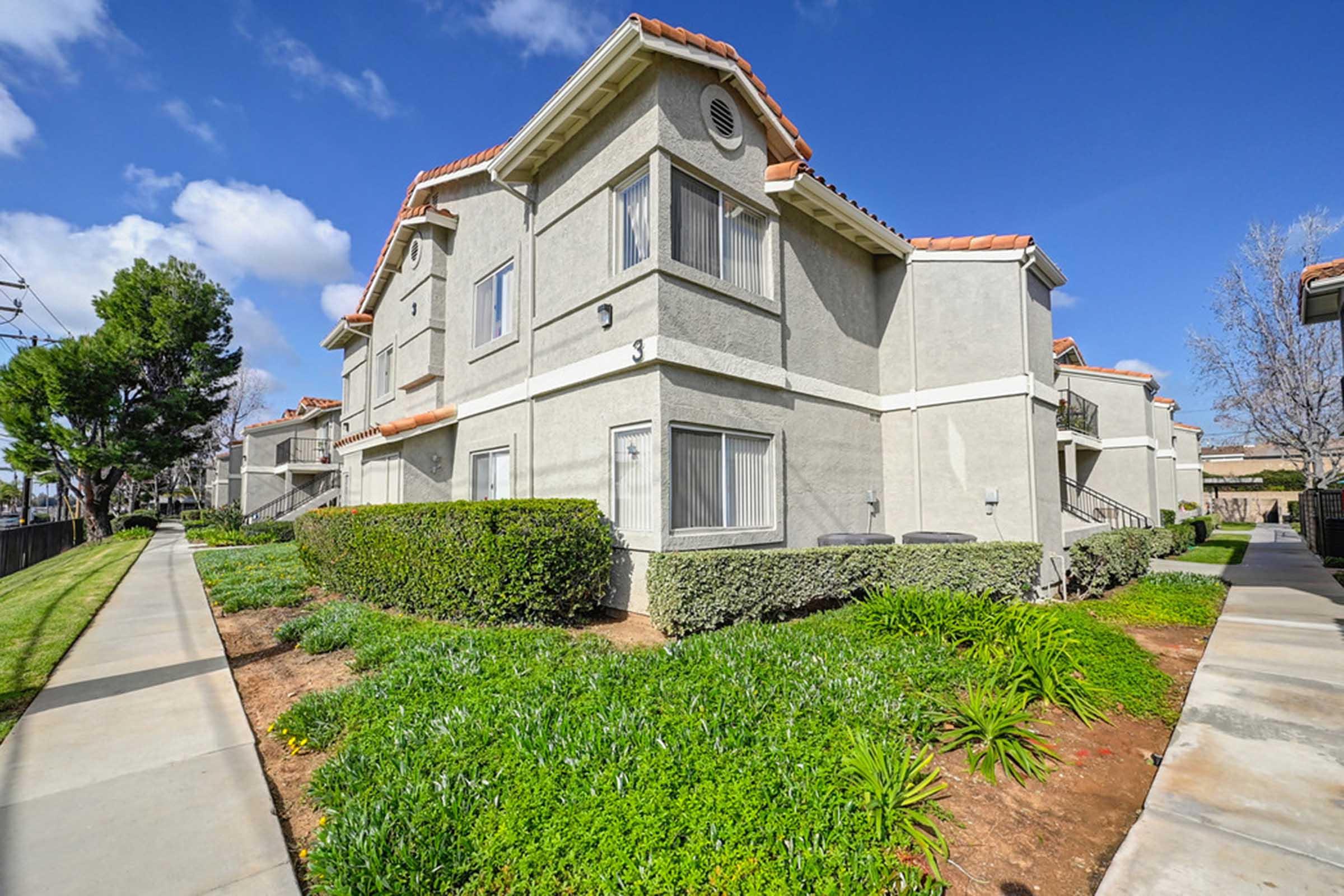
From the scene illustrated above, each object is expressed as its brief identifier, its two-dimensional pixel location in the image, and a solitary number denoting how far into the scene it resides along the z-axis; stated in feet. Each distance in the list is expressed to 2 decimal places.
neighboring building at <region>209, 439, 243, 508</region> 121.29
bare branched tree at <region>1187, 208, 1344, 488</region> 70.38
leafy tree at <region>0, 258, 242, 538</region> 83.82
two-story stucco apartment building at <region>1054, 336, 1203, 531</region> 62.90
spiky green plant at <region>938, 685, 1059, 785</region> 13.37
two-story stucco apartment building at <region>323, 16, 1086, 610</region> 27.81
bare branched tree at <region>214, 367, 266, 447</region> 151.23
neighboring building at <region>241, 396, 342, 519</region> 95.55
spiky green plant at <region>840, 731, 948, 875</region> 10.51
